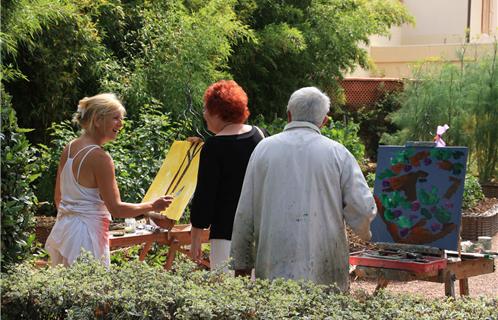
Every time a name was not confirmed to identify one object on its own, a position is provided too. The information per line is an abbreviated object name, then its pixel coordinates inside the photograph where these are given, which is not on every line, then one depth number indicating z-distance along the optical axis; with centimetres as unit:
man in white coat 658
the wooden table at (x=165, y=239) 944
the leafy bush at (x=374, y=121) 3105
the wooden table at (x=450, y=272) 801
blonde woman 726
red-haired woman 757
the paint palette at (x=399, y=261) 796
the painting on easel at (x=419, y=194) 883
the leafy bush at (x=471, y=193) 1854
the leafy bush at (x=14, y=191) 730
